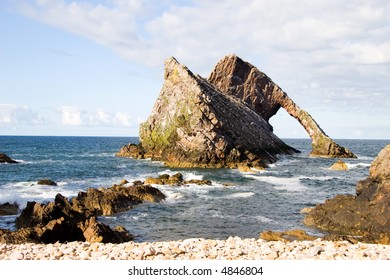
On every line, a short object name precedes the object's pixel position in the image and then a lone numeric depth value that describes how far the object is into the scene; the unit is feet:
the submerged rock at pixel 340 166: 183.69
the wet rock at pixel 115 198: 88.99
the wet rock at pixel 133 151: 239.71
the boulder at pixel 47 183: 130.82
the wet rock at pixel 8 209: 88.06
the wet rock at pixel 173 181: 128.06
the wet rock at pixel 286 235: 64.49
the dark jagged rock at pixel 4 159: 215.10
